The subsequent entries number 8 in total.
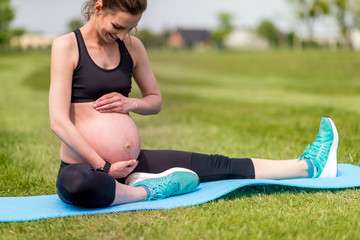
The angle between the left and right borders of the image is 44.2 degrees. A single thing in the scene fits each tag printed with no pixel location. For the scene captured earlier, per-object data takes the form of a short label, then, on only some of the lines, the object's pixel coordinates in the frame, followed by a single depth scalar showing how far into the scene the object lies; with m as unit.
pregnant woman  2.61
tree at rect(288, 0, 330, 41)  43.41
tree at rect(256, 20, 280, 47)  88.22
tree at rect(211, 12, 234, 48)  83.94
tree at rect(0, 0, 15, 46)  42.72
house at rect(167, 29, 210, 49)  98.69
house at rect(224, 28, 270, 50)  90.44
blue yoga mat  2.58
